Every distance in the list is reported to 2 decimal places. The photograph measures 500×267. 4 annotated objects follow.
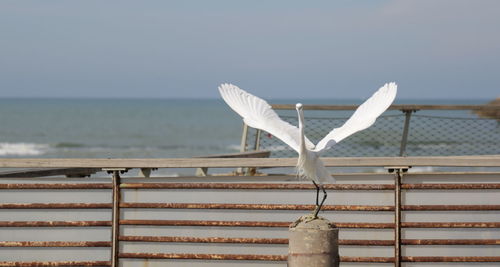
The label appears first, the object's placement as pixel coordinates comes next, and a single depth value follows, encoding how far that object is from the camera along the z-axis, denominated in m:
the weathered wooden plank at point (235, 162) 13.49
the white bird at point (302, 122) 11.94
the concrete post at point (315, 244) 11.98
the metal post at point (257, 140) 23.96
